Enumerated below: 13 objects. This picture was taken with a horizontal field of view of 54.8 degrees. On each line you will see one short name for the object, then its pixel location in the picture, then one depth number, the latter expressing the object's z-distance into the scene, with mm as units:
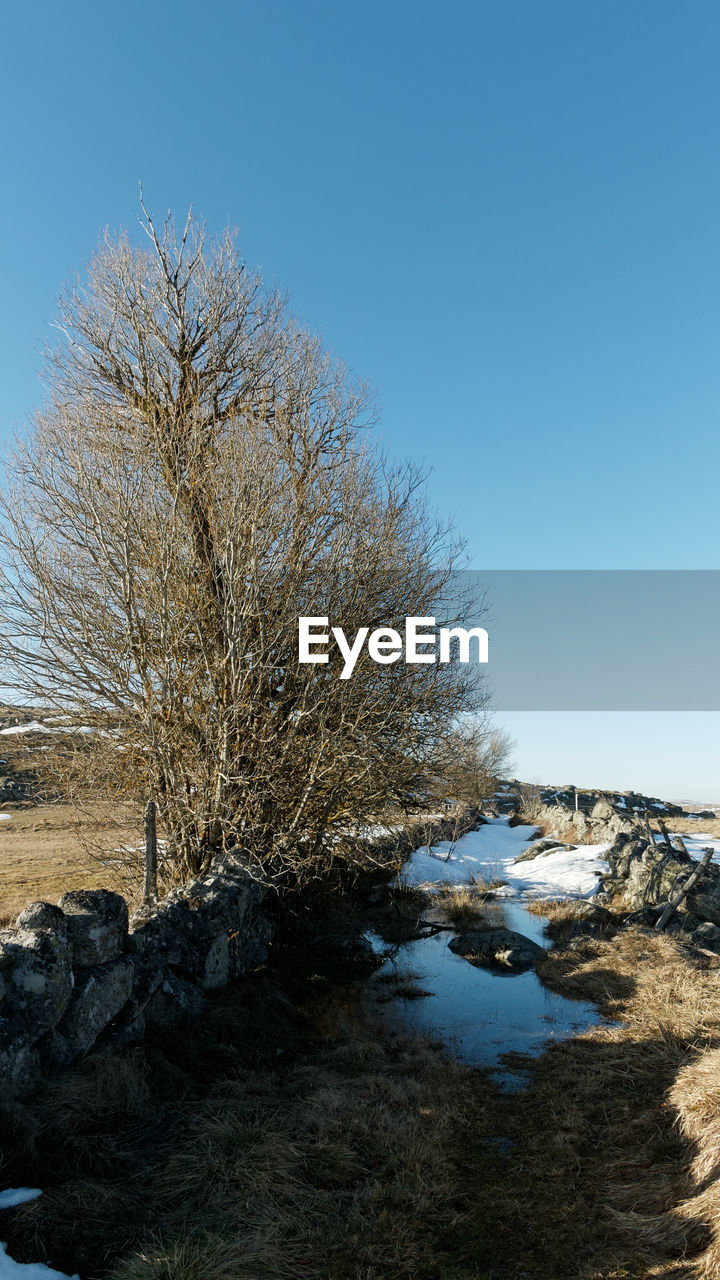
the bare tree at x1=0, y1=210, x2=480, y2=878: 9125
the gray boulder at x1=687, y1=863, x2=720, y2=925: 13125
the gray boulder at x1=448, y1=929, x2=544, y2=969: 11422
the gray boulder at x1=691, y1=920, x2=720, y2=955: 11312
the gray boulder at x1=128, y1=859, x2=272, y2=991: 7414
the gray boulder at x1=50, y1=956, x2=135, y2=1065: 5391
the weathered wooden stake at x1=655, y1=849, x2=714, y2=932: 12367
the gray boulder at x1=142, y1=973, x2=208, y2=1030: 6668
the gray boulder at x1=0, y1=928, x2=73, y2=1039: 4910
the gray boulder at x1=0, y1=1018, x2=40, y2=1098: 4598
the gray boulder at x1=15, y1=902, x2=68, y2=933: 5223
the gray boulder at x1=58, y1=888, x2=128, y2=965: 5820
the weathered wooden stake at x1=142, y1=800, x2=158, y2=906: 9383
